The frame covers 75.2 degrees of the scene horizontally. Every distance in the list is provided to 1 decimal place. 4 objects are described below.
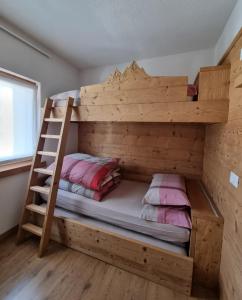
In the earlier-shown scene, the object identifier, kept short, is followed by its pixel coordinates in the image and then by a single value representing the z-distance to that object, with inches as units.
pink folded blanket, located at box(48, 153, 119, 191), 72.9
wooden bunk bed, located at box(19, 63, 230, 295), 52.2
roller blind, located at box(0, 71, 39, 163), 76.6
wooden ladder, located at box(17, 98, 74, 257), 66.5
